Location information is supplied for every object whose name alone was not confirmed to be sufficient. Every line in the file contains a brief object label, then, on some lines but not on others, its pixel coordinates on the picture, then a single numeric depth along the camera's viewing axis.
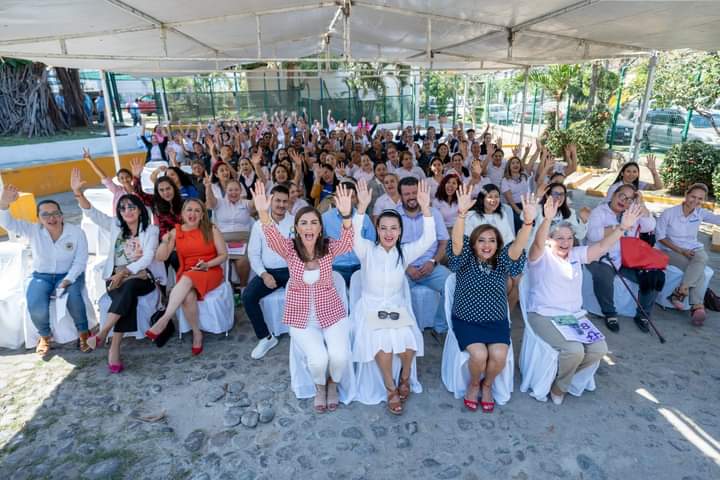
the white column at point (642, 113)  5.61
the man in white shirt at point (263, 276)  3.45
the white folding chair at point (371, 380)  2.92
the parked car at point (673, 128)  9.20
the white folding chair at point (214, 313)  3.57
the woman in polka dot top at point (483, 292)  2.76
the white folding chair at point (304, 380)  2.94
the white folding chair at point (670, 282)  4.03
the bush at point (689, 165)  7.15
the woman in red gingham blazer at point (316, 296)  2.79
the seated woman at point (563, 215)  4.06
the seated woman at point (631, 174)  4.54
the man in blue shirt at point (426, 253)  3.68
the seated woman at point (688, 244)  3.89
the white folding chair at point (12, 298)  3.52
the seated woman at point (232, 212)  4.44
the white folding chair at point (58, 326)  3.43
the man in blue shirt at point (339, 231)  3.68
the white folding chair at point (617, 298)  3.96
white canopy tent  3.90
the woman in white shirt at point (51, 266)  3.39
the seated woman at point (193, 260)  3.41
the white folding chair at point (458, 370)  2.87
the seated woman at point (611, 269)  3.82
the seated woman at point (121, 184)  4.52
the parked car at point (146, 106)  25.67
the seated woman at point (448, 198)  4.36
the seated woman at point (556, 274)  2.91
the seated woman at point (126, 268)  3.33
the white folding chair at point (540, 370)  2.83
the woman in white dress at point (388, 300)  2.78
